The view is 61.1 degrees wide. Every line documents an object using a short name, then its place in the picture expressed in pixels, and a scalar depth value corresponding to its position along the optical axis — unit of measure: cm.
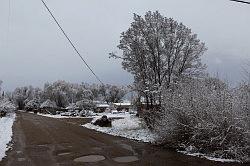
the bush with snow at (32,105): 7536
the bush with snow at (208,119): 718
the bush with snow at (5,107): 3502
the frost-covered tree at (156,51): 1449
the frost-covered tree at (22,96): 9616
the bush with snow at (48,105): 6240
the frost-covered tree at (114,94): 8316
